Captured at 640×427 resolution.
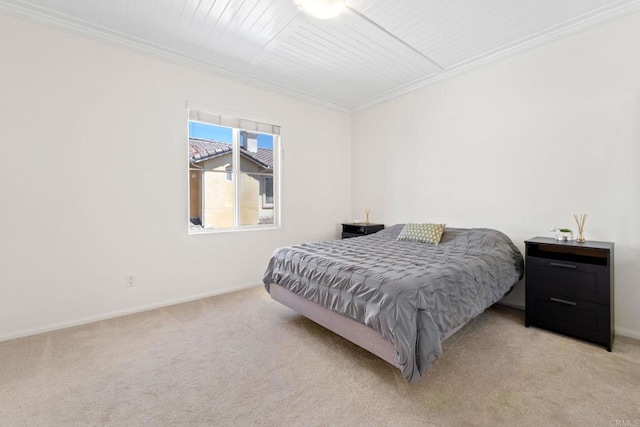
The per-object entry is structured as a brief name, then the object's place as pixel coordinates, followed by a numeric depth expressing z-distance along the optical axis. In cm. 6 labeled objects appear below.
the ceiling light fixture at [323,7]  222
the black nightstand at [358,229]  423
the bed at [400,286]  164
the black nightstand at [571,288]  213
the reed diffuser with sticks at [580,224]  243
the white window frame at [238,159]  336
